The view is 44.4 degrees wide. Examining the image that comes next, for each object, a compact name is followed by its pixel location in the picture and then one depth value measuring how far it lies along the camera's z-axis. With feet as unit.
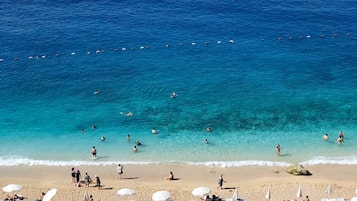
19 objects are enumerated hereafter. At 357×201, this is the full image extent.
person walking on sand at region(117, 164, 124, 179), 140.56
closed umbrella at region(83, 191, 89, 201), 122.83
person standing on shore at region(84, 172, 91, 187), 133.81
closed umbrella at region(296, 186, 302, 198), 125.58
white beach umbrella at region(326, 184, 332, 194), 128.55
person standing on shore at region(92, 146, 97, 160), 152.97
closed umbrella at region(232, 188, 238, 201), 123.96
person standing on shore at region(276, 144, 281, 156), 155.02
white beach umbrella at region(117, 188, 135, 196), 122.62
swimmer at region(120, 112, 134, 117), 180.26
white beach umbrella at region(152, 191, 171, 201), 119.85
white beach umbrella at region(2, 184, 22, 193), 123.85
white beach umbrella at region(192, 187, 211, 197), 122.85
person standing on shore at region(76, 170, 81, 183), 135.08
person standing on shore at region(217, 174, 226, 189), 132.67
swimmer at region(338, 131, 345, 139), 162.71
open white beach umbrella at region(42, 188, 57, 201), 115.93
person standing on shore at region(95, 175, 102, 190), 133.18
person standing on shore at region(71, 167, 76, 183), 136.15
